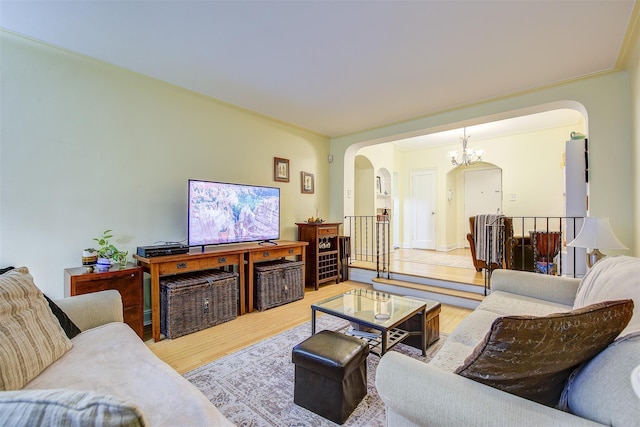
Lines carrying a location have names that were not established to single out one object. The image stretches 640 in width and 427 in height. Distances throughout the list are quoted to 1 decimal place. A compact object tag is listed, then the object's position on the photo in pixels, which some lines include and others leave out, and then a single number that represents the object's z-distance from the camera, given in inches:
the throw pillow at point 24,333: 42.8
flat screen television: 119.8
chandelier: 213.1
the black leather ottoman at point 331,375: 62.2
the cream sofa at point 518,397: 31.7
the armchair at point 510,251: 150.9
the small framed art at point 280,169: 169.0
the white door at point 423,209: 277.1
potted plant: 96.3
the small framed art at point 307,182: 186.9
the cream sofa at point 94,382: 19.1
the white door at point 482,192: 266.2
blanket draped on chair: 151.9
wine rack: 171.6
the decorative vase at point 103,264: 95.7
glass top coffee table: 79.9
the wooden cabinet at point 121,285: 88.6
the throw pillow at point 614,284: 45.3
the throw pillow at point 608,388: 30.2
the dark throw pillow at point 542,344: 34.6
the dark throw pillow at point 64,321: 61.1
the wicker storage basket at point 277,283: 134.6
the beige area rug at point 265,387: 63.8
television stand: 103.5
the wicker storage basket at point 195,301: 105.0
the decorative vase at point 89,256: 95.7
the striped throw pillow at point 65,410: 18.6
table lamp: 91.0
